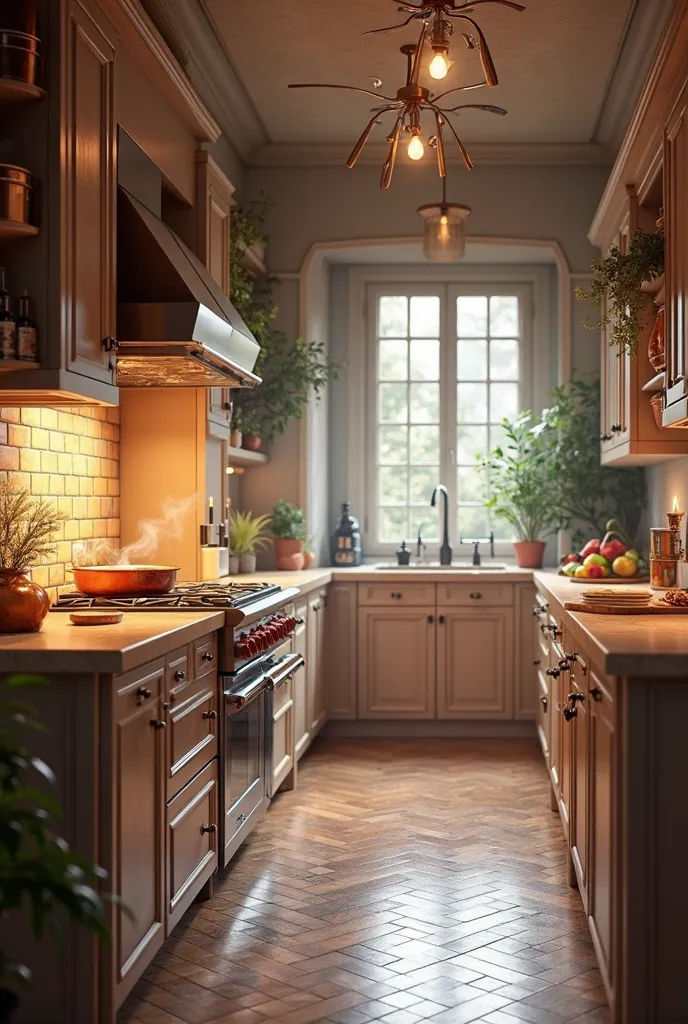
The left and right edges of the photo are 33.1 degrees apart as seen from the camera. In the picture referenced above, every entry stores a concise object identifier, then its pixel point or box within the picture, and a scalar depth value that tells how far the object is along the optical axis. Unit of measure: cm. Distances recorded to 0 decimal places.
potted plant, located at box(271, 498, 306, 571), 605
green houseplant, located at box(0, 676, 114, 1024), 165
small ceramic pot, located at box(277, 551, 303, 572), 606
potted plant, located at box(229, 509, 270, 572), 558
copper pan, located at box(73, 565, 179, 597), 372
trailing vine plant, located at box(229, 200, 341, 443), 579
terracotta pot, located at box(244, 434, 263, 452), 605
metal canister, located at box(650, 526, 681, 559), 448
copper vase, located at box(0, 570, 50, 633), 282
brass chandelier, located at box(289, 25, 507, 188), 359
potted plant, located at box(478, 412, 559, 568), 620
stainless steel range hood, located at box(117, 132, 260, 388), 362
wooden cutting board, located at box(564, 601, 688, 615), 353
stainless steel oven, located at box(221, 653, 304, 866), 368
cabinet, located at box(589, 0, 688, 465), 334
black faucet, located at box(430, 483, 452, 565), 655
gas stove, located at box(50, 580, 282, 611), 350
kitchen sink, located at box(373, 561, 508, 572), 624
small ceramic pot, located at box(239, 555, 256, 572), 560
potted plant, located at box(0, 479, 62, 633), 283
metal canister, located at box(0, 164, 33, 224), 288
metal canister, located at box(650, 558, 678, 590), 452
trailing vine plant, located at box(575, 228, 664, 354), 400
